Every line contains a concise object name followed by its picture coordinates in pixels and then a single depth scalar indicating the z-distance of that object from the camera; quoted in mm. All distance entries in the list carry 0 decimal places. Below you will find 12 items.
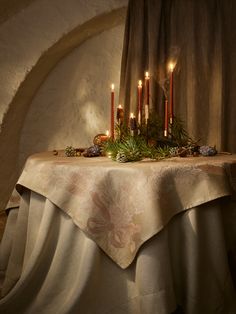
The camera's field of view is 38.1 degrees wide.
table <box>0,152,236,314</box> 1194
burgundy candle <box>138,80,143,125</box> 1649
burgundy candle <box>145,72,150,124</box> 1567
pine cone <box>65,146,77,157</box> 1666
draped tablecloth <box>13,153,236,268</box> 1202
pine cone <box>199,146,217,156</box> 1614
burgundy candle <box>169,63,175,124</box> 1633
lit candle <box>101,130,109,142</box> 1770
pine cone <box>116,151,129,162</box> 1369
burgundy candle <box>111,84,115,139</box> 1627
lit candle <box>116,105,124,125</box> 1710
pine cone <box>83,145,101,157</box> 1618
